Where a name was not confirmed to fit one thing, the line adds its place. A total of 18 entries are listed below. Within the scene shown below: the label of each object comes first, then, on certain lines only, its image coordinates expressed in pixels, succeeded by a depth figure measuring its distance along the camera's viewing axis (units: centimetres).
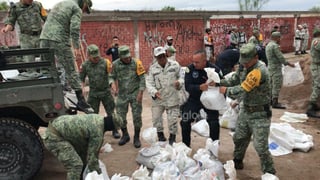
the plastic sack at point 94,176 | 331
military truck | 397
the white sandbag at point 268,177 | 398
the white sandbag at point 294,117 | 736
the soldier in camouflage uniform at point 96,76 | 562
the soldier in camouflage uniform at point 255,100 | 417
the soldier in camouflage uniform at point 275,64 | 795
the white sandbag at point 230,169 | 408
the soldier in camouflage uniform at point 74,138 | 362
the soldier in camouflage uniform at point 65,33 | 464
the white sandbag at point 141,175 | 396
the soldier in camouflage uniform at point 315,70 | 753
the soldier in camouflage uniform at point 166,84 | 538
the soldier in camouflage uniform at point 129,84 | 564
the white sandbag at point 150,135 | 491
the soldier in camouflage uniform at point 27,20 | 535
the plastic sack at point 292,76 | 863
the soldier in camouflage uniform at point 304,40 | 1980
